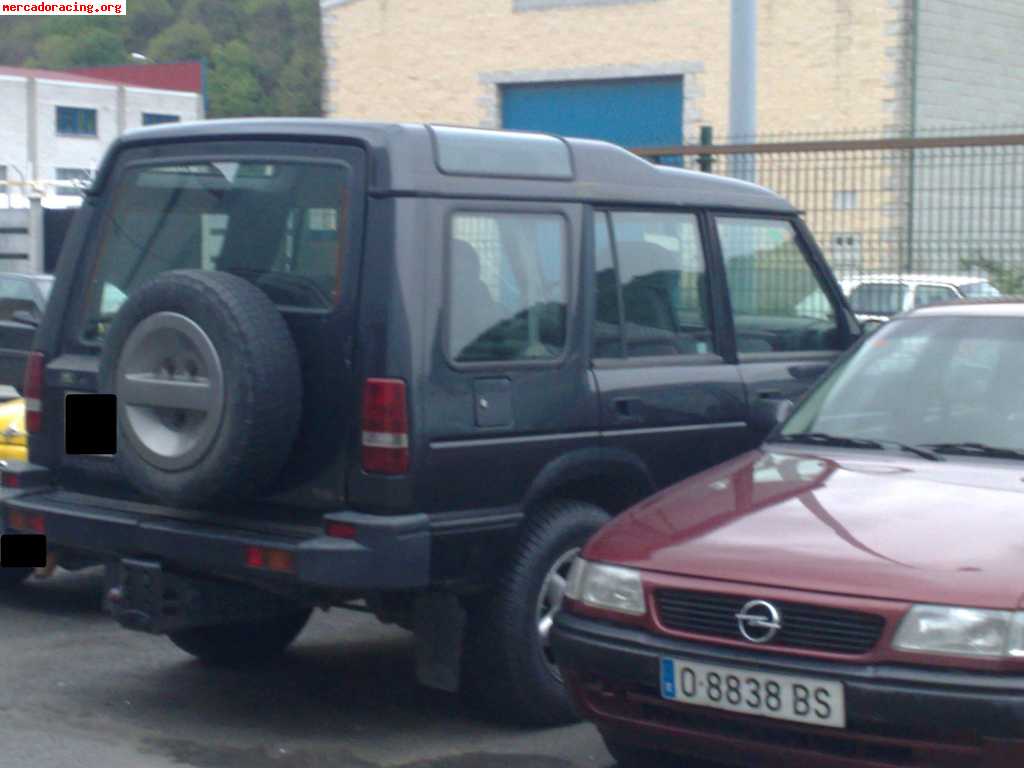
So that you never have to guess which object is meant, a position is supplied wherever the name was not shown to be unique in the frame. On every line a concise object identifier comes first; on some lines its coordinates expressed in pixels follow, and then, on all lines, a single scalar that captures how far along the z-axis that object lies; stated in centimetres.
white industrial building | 6209
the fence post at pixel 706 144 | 1137
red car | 431
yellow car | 780
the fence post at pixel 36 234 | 2328
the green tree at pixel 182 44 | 7994
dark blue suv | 541
